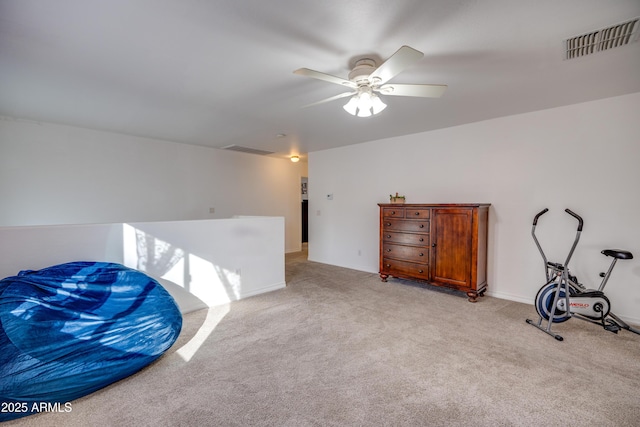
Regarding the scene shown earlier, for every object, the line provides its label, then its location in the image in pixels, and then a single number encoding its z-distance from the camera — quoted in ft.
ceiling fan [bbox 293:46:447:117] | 6.47
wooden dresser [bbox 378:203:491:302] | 12.42
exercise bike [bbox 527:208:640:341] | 9.42
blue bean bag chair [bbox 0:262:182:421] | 5.81
